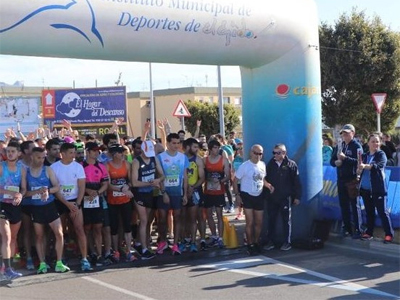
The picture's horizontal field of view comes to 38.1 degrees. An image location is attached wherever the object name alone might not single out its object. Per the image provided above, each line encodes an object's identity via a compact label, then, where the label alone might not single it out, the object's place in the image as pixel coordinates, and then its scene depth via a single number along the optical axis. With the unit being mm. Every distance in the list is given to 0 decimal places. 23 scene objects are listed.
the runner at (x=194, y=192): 8930
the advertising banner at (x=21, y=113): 28000
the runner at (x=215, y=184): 9055
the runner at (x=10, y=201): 7242
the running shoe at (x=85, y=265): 7680
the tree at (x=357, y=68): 22125
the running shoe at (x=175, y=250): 8531
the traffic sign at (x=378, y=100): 13422
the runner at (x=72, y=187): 7648
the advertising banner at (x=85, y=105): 25938
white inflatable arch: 6965
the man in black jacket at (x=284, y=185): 8758
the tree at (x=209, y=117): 47312
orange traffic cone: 9102
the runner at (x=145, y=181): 8320
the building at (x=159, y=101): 55031
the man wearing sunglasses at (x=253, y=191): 8617
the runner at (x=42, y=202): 7465
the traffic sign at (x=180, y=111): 16250
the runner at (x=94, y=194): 7883
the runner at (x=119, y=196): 8156
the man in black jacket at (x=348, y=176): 8727
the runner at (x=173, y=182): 8602
